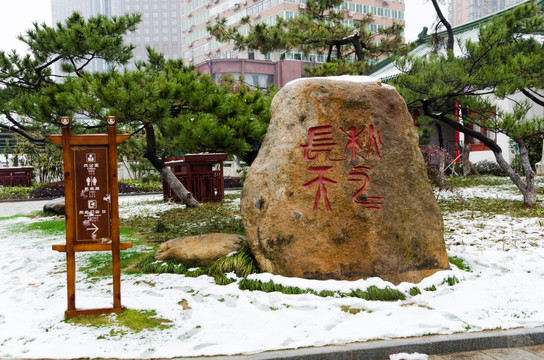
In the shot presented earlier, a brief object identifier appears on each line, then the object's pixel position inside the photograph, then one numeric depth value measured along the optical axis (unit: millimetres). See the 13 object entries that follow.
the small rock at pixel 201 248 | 5207
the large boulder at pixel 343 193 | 4477
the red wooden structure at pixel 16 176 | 21531
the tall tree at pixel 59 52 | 9008
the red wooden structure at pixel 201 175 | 12625
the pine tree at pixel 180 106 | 6430
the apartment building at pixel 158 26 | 103438
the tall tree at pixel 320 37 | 12266
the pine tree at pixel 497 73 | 8344
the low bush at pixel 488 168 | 18938
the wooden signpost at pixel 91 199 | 3873
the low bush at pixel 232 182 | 21422
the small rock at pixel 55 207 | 11156
